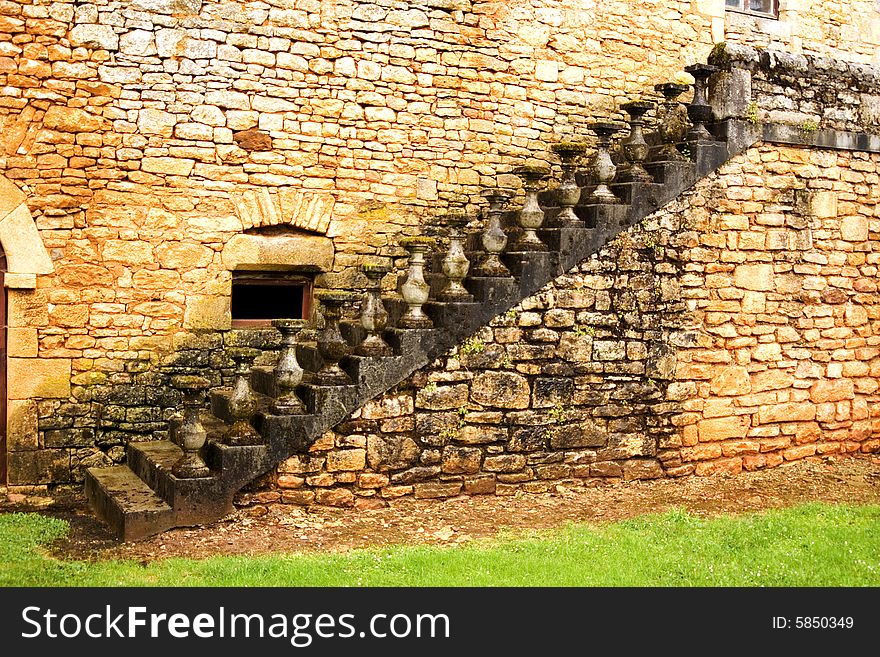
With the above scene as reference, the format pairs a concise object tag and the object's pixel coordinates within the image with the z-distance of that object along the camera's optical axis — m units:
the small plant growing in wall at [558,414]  7.56
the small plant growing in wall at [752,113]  8.26
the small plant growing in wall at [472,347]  7.17
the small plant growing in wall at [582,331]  7.61
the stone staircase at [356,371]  6.36
